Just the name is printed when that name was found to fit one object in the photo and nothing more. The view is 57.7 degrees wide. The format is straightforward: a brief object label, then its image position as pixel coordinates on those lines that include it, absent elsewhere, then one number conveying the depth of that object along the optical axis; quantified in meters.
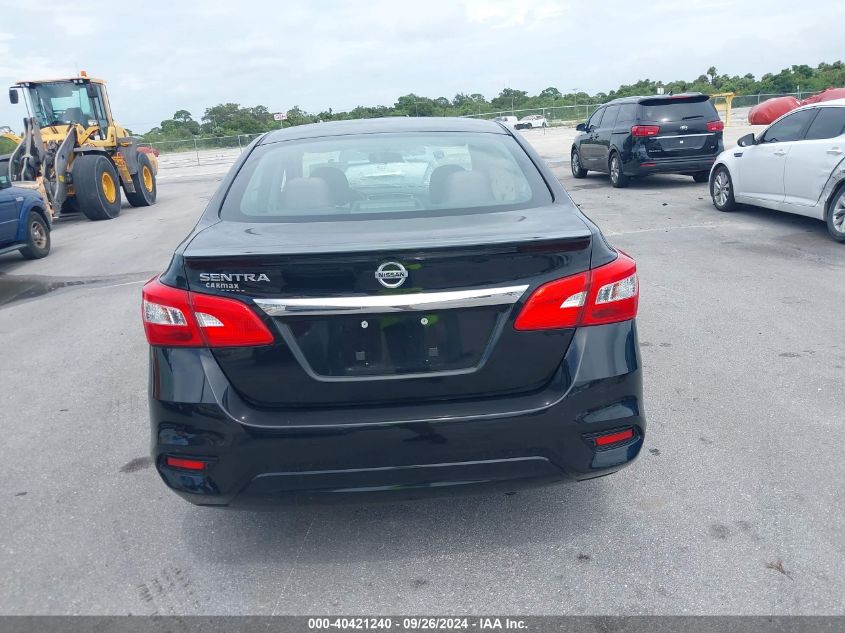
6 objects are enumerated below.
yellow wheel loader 15.41
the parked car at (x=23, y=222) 10.80
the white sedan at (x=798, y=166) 9.09
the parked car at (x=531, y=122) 52.41
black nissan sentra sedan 2.67
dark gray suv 14.59
